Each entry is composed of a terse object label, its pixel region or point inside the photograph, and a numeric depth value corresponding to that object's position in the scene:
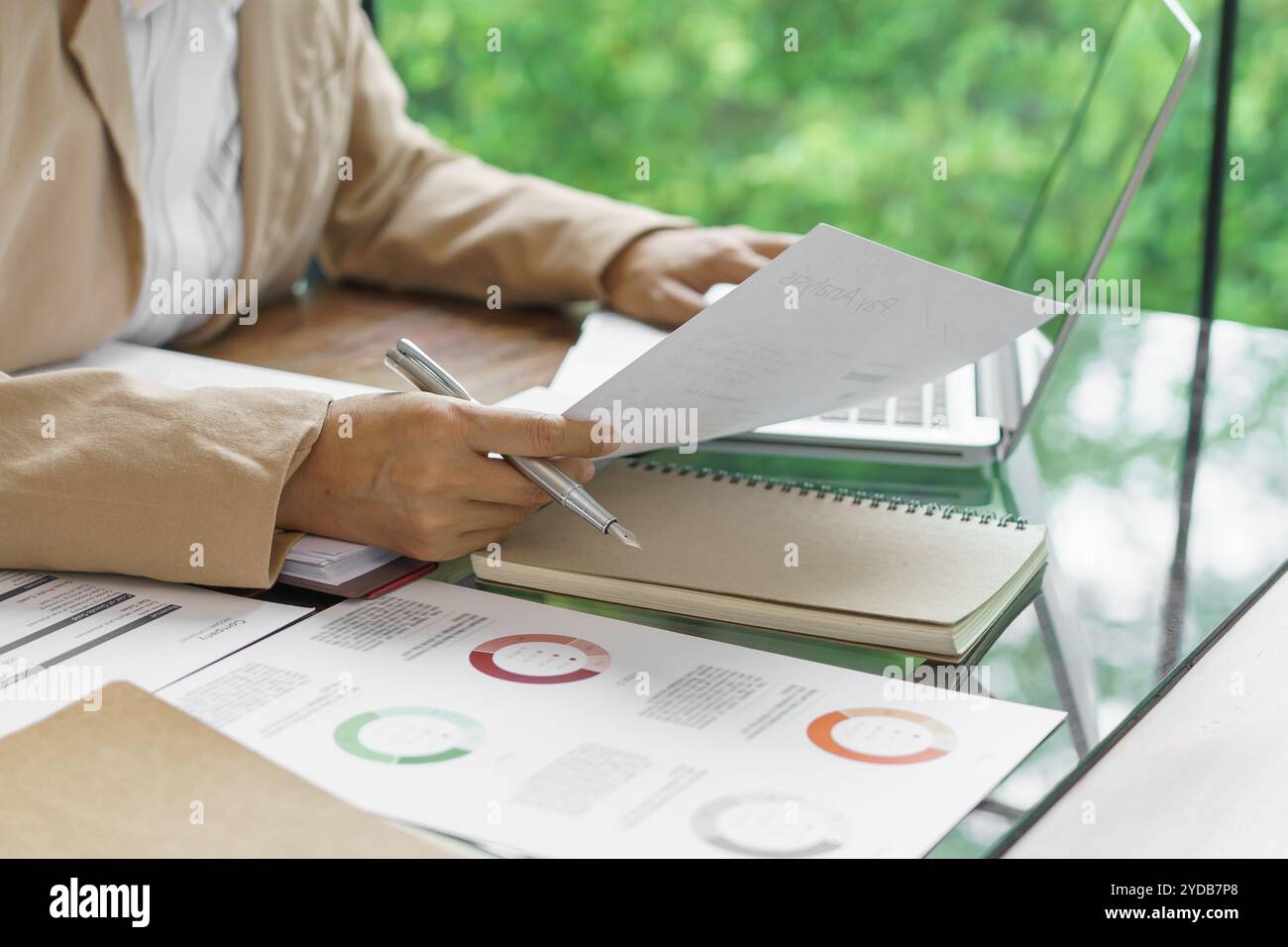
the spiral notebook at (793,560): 0.68
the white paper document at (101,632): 0.61
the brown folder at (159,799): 0.49
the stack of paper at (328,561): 0.74
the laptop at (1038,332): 0.96
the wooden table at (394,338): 1.10
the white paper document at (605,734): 0.51
